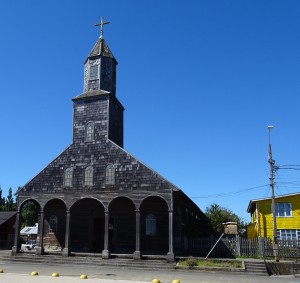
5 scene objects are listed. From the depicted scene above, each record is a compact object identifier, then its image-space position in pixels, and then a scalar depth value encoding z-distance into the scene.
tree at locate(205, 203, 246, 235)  52.64
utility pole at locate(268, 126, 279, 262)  21.84
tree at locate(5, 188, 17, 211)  60.69
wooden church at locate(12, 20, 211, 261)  24.83
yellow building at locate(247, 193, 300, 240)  33.19
